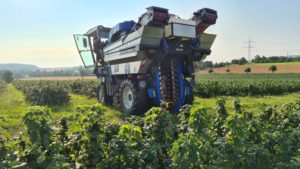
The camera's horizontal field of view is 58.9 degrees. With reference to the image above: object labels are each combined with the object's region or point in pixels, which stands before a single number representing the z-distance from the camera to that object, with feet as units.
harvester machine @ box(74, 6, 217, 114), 26.35
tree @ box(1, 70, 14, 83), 230.48
